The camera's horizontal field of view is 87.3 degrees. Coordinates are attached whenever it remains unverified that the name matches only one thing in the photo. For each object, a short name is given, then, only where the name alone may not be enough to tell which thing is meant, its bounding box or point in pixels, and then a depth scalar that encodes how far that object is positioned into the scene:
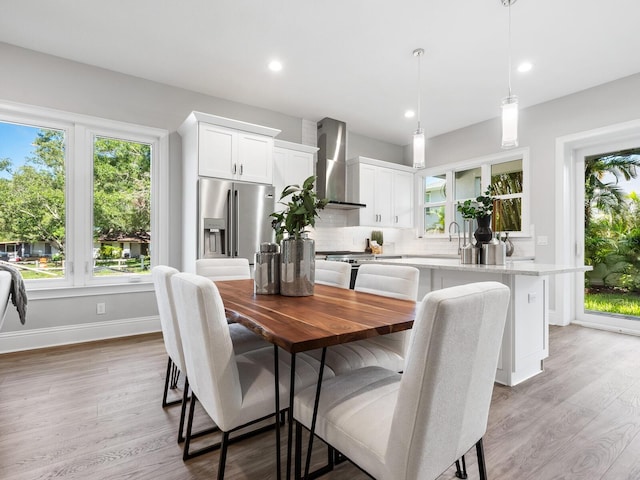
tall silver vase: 1.71
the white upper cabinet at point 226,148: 3.56
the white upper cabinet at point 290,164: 4.37
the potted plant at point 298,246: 1.71
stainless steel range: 4.54
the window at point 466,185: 5.18
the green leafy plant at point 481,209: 2.76
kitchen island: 2.36
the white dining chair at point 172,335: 1.59
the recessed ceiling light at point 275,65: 3.39
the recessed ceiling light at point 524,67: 3.39
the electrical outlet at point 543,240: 4.27
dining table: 1.03
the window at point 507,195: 4.65
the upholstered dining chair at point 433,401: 0.81
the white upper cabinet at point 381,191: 5.29
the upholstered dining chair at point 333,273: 2.25
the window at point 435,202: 5.67
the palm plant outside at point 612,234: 3.87
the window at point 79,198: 3.25
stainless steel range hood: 4.93
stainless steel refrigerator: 3.57
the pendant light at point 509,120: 2.20
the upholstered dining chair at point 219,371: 1.11
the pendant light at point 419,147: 2.72
